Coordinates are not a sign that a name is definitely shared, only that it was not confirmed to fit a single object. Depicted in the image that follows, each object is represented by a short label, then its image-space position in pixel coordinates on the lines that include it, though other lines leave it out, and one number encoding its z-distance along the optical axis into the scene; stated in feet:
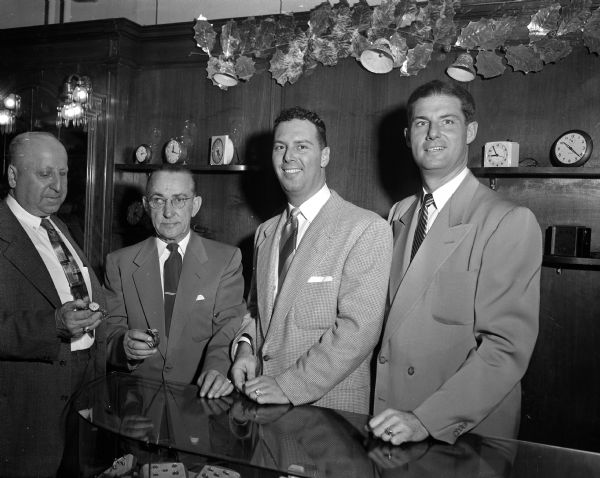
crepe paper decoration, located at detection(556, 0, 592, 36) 9.53
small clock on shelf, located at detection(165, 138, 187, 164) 12.88
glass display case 3.55
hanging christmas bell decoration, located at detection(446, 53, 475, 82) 10.52
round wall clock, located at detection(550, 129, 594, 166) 9.77
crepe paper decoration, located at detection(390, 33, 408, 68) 10.82
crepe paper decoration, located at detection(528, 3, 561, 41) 9.73
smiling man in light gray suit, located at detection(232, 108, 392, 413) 6.05
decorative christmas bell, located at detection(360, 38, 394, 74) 10.96
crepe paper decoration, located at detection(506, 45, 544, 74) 10.15
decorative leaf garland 9.91
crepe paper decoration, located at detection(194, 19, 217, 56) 12.23
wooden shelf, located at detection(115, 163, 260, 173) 12.29
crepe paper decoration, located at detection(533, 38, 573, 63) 9.95
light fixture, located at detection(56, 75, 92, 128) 13.00
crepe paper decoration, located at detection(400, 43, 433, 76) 10.75
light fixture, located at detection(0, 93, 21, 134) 12.19
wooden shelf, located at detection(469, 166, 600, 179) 9.68
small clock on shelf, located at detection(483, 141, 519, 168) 10.17
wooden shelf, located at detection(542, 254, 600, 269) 9.52
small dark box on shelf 9.78
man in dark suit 6.91
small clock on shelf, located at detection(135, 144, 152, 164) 12.95
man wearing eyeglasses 7.92
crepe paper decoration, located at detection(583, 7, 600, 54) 9.54
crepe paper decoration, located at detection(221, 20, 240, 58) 11.97
